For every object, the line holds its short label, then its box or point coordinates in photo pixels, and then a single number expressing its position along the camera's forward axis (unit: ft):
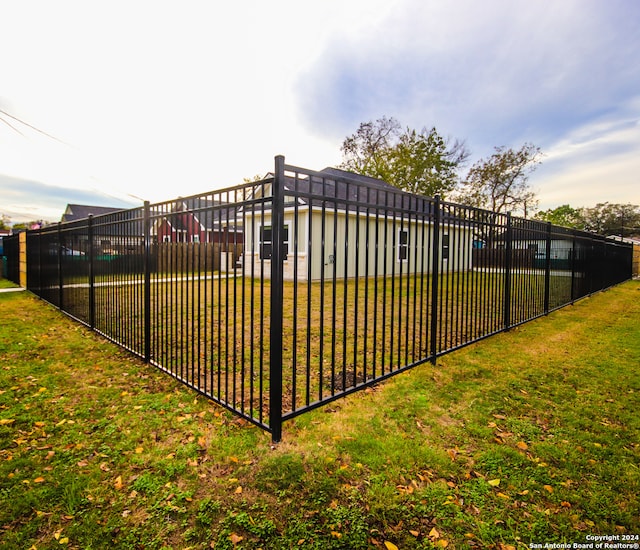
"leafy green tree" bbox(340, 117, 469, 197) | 85.66
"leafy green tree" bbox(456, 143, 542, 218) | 84.02
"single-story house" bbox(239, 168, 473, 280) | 40.75
